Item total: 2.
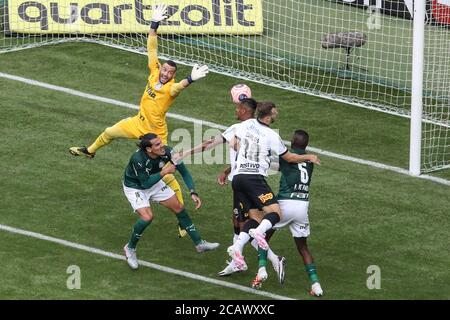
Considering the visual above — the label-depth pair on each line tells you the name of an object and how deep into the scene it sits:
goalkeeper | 18.00
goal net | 24.56
